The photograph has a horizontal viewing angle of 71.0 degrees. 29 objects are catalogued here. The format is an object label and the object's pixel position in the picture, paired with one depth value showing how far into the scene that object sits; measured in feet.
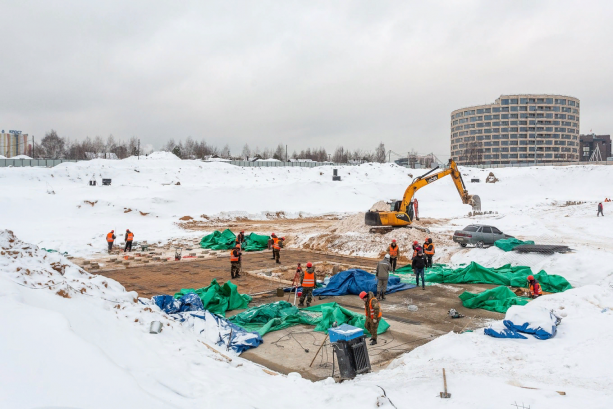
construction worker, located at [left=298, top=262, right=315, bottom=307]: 42.73
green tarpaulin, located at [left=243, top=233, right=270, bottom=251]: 85.92
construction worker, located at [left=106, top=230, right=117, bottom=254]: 80.48
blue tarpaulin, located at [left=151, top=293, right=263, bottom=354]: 31.30
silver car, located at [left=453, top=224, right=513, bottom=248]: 75.25
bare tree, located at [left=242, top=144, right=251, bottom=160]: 426.18
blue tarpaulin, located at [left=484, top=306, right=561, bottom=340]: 29.73
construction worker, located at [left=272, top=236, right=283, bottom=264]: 70.08
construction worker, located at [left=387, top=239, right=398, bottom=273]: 59.57
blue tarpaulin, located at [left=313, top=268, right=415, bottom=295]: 49.37
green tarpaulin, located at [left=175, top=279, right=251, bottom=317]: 40.65
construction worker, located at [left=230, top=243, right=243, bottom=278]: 57.72
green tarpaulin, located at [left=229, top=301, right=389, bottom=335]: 35.78
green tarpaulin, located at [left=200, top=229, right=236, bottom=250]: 86.89
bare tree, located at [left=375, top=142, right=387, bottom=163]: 425.11
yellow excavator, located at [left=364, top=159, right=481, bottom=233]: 84.64
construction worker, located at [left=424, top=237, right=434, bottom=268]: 58.90
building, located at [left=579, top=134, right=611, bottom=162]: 539.70
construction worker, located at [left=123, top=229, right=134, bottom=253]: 80.79
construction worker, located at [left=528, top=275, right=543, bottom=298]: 44.45
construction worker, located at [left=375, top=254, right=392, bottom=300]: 45.16
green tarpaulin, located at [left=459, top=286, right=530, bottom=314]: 41.93
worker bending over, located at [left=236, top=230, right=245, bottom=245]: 82.99
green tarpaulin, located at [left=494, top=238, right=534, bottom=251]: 64.13
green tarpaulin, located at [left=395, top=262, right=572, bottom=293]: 50.03
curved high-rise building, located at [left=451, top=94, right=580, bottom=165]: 419.54
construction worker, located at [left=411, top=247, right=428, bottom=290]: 50.76
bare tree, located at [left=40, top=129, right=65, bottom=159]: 297.20
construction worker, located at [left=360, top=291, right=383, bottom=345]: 32.71
